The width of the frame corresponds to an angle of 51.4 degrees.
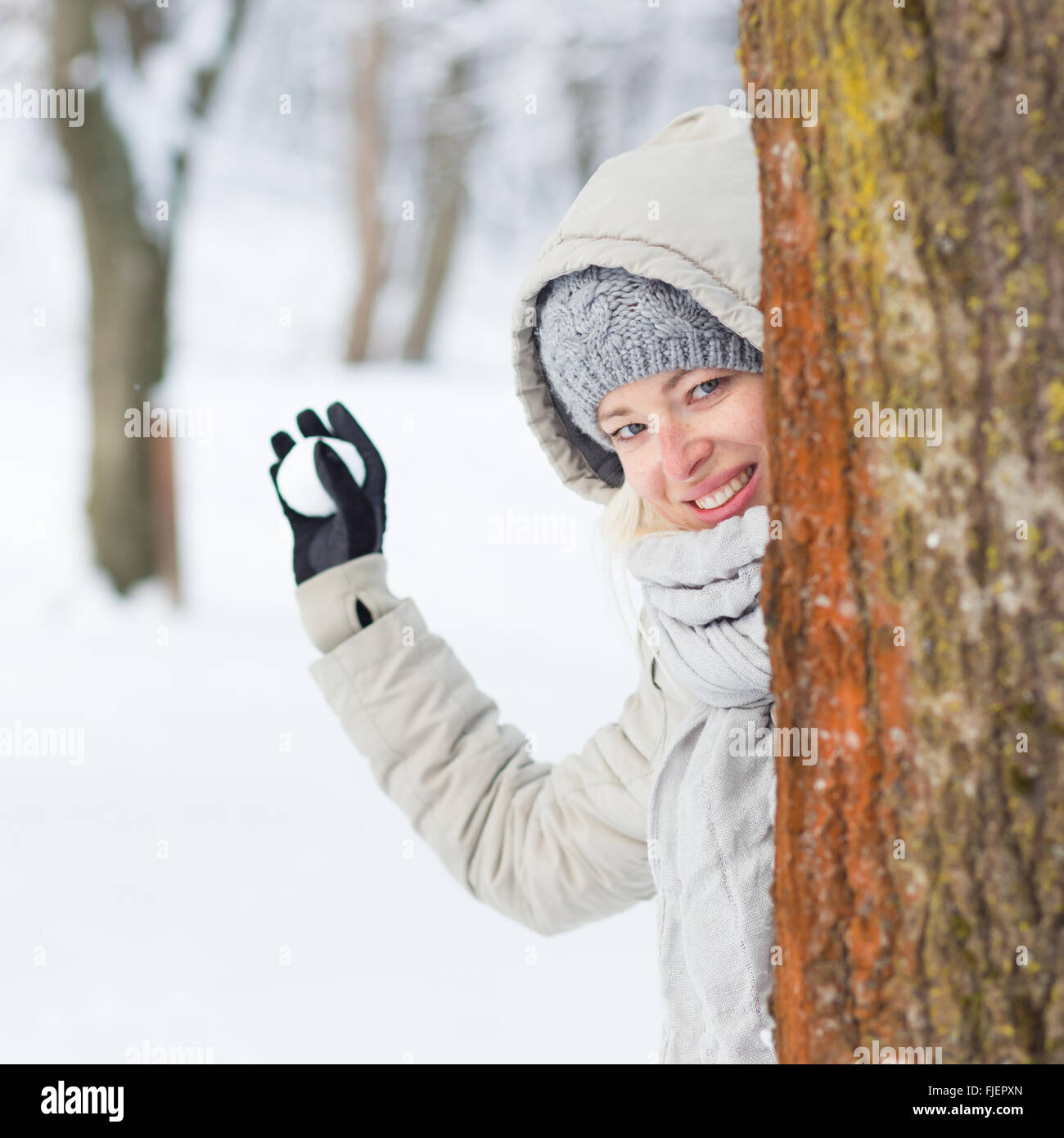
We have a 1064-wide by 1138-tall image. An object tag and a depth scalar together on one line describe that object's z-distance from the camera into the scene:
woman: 1.43
